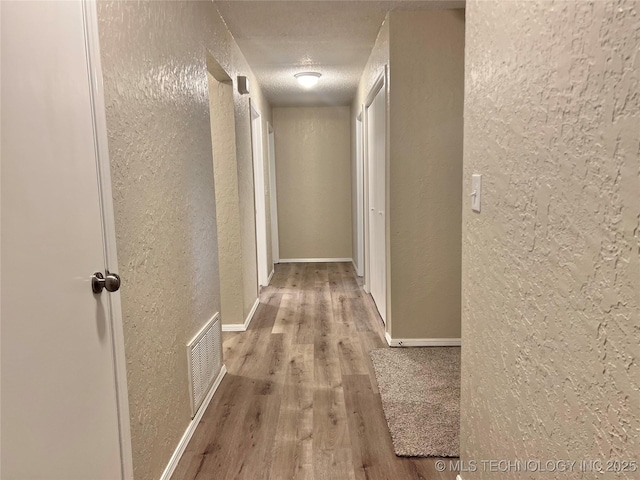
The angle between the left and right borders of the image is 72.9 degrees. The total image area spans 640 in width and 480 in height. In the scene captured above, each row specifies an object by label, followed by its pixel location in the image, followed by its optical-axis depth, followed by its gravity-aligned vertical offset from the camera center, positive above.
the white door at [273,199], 6.09 -0.18
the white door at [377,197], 3.41 -0.12
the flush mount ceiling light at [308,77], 4.20 +1.05
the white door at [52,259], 0.84 -0.15
